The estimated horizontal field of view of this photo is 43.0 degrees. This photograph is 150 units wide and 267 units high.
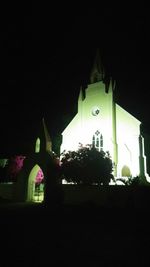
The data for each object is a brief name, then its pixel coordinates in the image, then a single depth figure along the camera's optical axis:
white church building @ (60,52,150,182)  21.74
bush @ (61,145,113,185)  17.79
